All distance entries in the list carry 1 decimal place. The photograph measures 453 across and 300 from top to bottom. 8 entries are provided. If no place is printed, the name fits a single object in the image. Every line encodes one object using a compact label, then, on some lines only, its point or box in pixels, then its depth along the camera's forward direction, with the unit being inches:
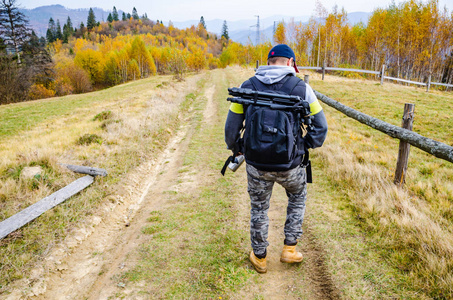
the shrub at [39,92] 1506.6
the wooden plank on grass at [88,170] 227.1
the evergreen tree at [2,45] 1375.2
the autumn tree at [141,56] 2460.6
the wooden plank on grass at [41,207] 151.4
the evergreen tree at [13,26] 1456.7
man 100.4
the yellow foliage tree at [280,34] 1662.2
